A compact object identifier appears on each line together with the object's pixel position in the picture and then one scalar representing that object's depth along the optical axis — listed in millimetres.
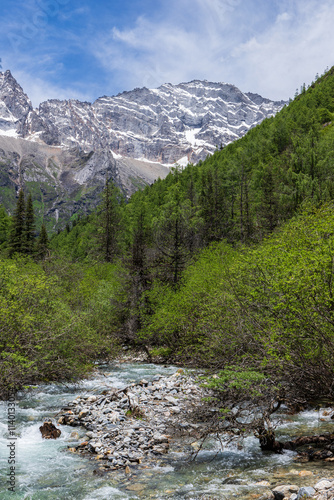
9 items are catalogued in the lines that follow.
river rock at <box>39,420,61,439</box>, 11574
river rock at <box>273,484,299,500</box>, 6903
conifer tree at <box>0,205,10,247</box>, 69800
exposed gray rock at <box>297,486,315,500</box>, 6460
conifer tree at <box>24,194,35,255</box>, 57519
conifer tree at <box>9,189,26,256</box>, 57469
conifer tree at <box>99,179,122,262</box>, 50125
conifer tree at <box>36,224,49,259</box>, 65188
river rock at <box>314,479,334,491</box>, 6590
